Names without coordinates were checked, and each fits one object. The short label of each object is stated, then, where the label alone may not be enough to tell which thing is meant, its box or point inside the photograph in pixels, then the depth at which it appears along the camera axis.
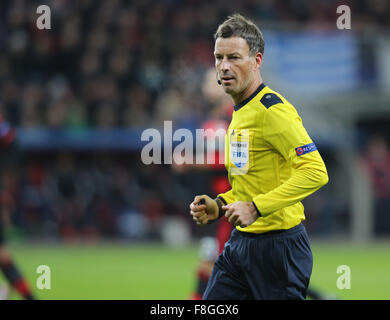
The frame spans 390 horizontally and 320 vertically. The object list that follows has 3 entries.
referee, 7.80
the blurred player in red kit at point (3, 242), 14.15
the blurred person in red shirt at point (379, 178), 31.91
